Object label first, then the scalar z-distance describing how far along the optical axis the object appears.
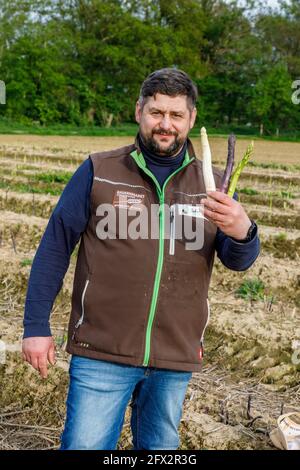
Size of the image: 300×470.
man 2.40
